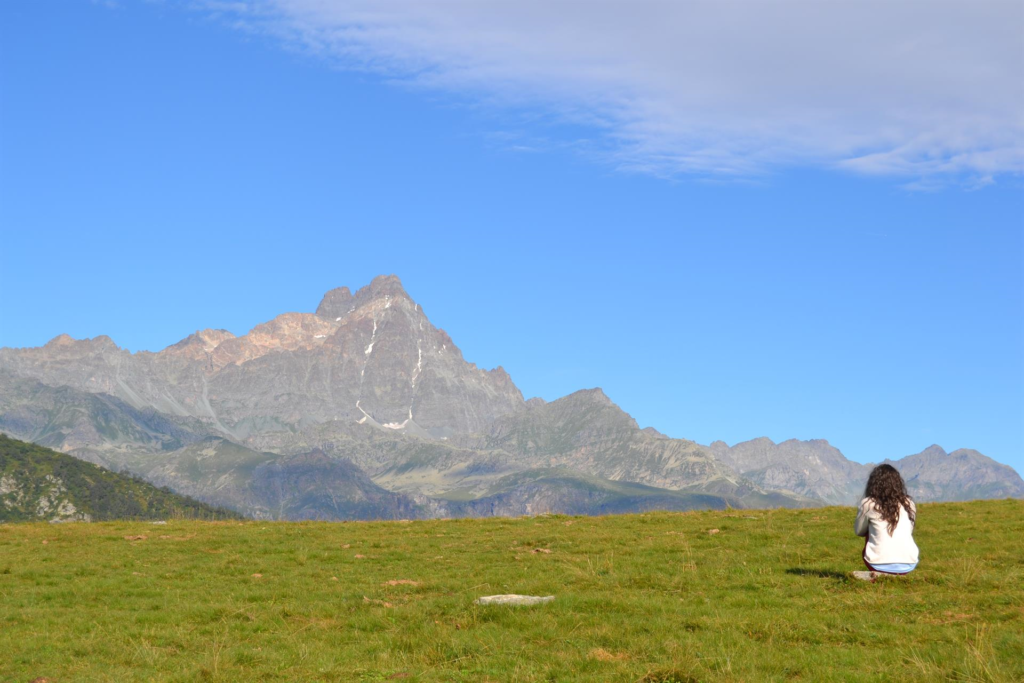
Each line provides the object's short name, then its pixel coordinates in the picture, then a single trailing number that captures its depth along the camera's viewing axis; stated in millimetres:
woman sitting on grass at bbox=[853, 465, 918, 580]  25078
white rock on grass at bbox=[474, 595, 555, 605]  23234
